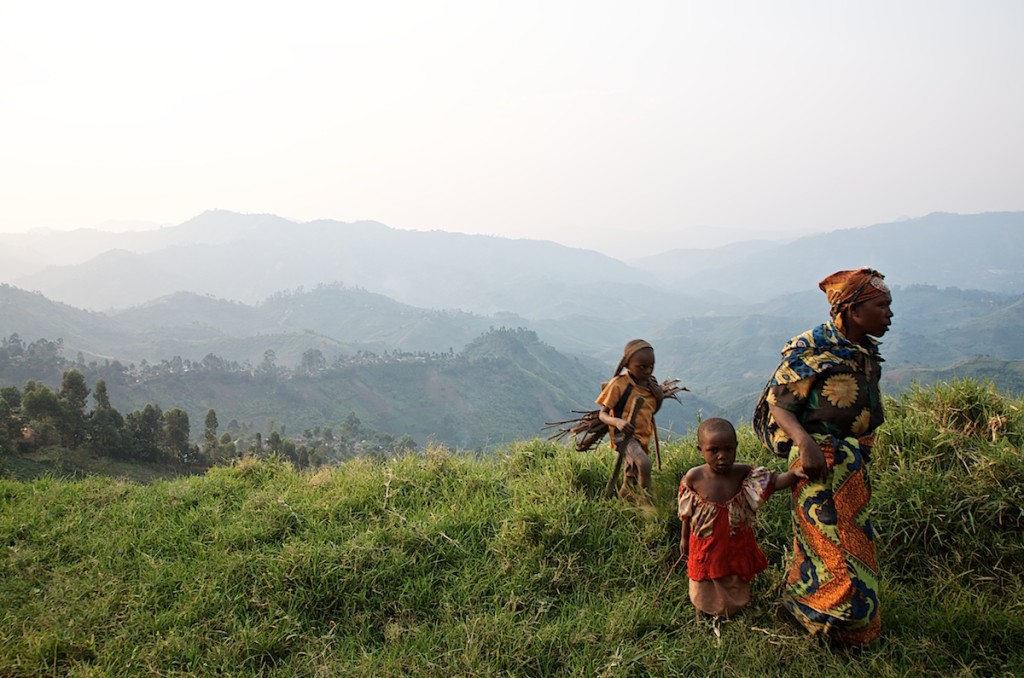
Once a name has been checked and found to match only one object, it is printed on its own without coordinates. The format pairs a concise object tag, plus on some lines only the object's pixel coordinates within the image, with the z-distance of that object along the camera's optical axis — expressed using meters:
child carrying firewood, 3.91
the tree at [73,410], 23.73
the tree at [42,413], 20.22
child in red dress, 3.12
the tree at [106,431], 25.16
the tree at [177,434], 26.34
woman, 2.92
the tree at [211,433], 27.80
